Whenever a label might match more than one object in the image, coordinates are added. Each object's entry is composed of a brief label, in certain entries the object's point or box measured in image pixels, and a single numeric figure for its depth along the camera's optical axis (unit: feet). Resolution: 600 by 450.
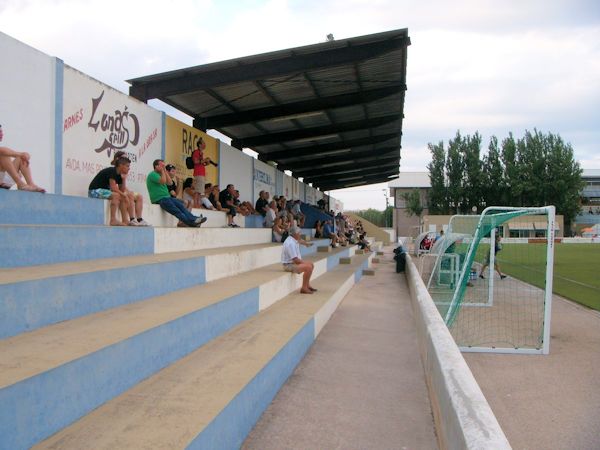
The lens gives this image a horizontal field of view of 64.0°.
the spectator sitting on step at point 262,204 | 45.55
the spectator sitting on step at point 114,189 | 19.16
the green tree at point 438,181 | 192.54
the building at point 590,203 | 223.38
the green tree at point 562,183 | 187.42
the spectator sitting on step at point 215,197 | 36.67
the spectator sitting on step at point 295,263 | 24.91
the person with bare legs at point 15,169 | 16.06
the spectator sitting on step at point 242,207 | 40.34
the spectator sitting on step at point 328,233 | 56.72
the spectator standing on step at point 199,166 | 36.47
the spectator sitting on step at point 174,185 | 28.55
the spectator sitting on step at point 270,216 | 40.75
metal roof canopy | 34.53
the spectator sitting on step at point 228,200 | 36.88
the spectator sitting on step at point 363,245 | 75.10
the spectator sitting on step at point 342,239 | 62.64
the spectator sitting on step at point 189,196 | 30.78
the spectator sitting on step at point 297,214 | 51.04
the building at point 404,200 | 192.01
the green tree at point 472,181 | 188.44
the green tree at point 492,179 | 188.14
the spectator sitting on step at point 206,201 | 34.20
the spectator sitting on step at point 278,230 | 37.01
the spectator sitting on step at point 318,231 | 57.36
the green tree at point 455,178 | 190.29
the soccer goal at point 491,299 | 23.57
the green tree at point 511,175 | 185.15
